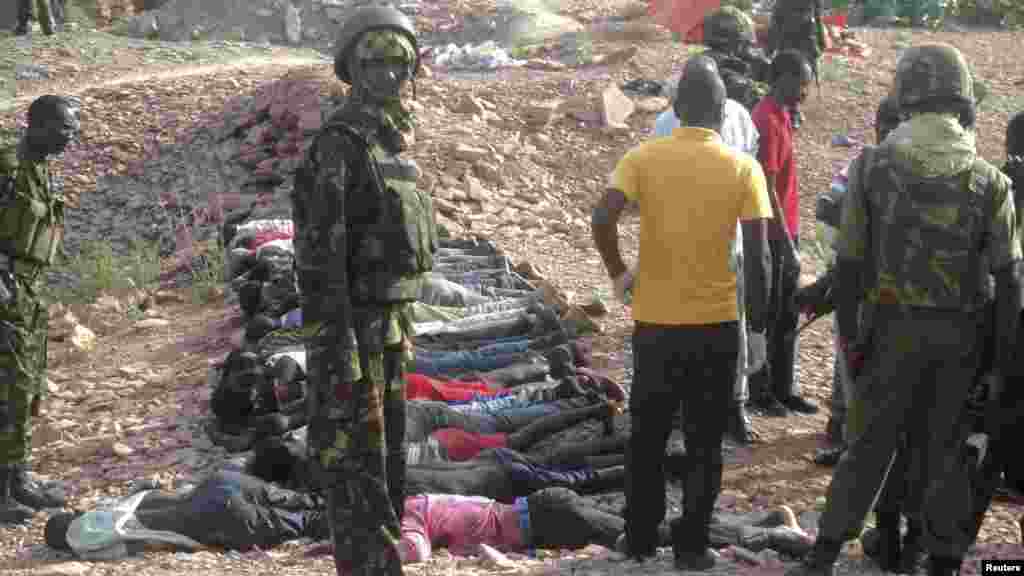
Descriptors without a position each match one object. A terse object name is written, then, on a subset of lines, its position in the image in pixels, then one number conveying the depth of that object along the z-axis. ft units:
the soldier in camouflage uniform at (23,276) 36.04
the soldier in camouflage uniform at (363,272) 24.20
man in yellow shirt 27.27
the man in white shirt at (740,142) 37.04
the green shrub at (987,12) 111.45
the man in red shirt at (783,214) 39.06
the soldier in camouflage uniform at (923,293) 26.04
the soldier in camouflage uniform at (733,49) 45.85
